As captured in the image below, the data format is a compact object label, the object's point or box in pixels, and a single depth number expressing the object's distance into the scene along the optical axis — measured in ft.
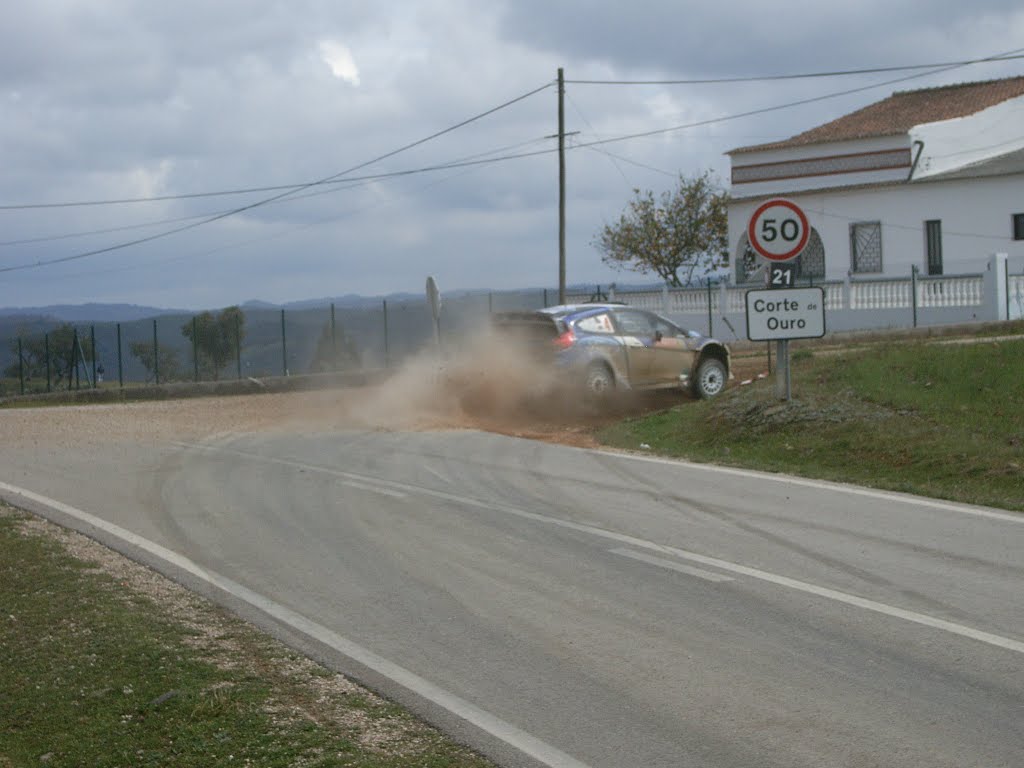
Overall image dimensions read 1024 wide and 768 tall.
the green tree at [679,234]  191.83
